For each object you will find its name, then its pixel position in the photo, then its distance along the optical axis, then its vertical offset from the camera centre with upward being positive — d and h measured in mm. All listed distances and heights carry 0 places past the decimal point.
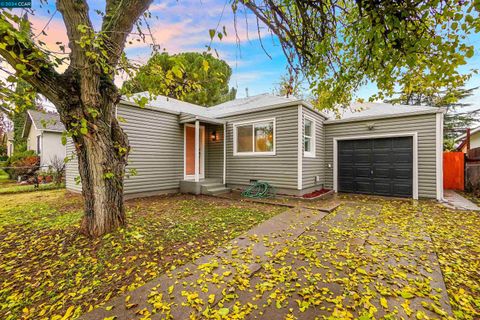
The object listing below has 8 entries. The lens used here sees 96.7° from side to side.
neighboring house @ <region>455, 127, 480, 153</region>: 12258 +1095
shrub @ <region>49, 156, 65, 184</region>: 9797 -636
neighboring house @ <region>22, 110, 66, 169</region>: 12844 +1116
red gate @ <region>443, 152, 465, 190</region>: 8891 -512
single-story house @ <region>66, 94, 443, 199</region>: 7066 +352
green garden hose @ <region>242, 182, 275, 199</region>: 7492 -1184
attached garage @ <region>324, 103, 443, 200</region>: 6957 +237
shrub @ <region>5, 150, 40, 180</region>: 11656 -237
